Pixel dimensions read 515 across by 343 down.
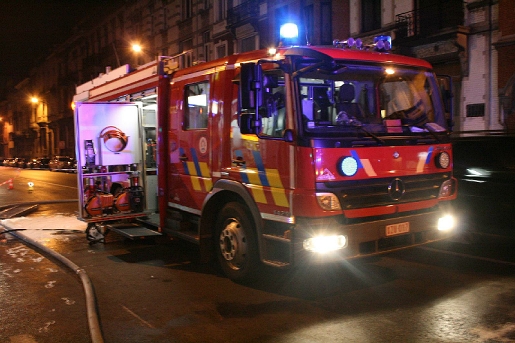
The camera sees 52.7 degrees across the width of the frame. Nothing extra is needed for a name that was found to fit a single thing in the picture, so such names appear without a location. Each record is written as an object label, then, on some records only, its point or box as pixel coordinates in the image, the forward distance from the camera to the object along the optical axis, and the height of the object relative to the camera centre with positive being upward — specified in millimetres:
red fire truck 5438 -163
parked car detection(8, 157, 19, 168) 60600 -1816
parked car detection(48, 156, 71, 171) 42750 -1376
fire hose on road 4742 -1673
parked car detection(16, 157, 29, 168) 57394 -1746
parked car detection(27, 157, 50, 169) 50469 -1632
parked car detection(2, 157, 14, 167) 63906 -1830
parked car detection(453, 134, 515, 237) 7293 -651
